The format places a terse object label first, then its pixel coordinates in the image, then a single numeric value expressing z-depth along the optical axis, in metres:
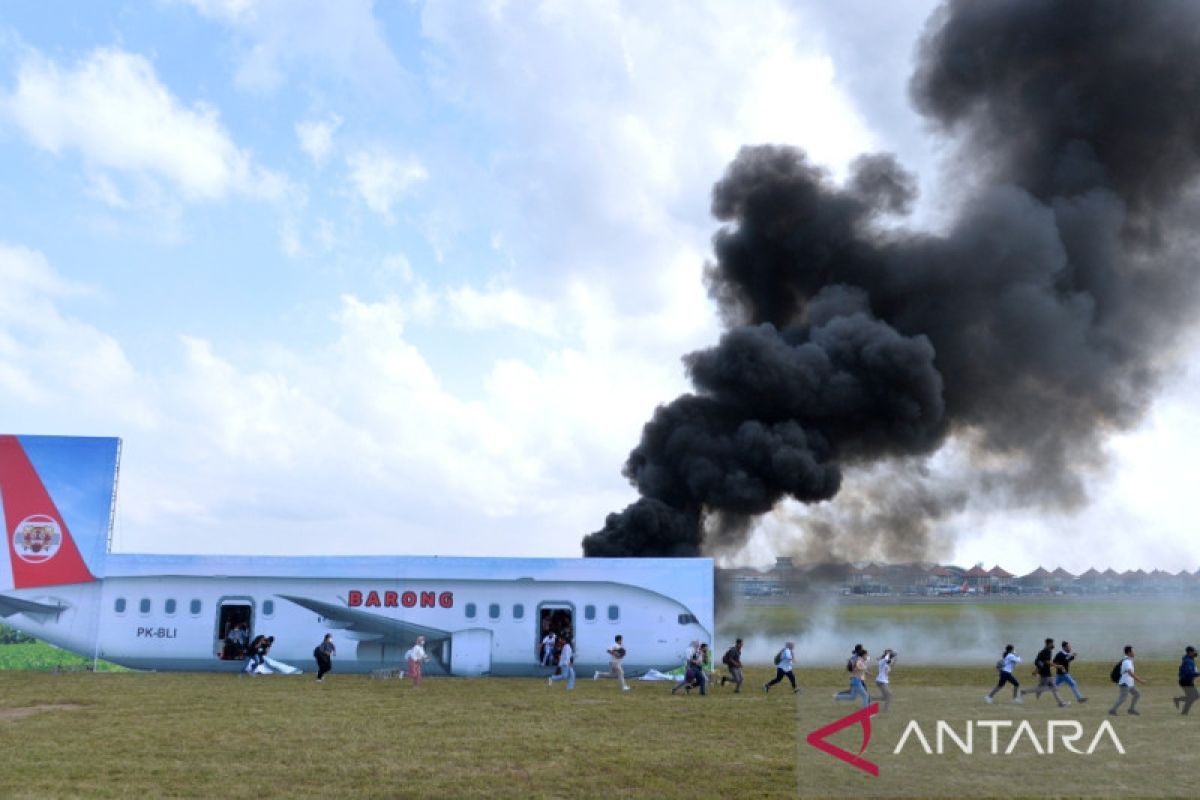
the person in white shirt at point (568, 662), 23.67
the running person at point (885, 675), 19.51
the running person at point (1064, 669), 20.68
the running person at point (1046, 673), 20.72
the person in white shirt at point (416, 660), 23.70
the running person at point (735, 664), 23.72
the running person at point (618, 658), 23.67
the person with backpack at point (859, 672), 18.23
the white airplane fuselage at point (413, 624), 26.56
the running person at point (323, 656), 24.64
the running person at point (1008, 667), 20.58
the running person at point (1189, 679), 19.55
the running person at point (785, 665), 23.33
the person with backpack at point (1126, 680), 19.00
